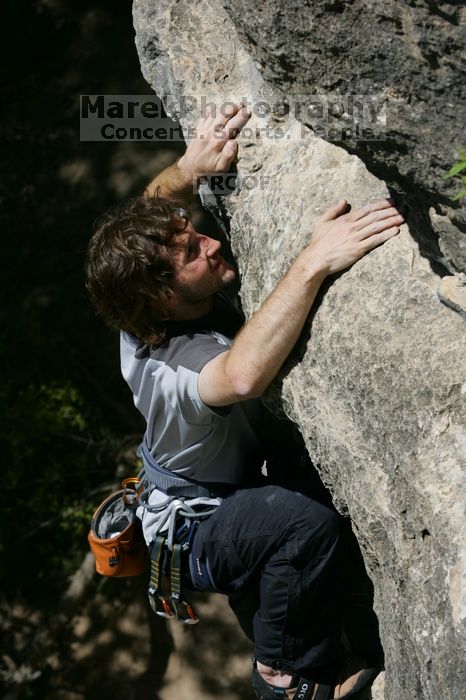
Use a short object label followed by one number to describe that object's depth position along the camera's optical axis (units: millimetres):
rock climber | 2939
